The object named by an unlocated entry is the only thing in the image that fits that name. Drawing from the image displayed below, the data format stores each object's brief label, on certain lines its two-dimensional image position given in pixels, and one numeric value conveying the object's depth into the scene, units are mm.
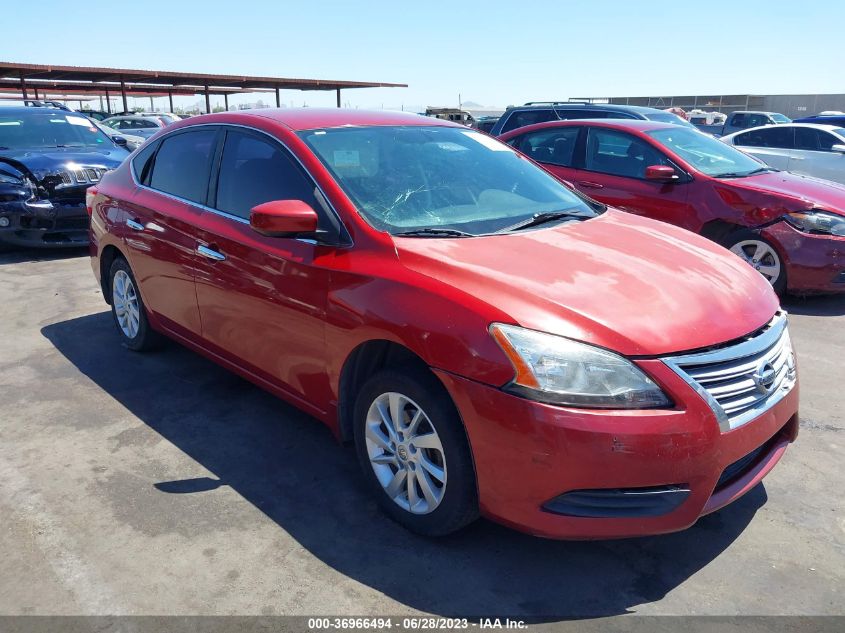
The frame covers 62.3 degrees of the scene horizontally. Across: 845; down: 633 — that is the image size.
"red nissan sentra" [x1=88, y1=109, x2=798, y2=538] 2340
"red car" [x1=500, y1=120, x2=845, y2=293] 5934
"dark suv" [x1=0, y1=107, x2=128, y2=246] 7566
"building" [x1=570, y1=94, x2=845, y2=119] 37562
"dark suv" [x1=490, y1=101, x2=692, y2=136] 11102
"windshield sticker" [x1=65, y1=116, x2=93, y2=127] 9234
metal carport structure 26109
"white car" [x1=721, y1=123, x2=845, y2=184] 11273
